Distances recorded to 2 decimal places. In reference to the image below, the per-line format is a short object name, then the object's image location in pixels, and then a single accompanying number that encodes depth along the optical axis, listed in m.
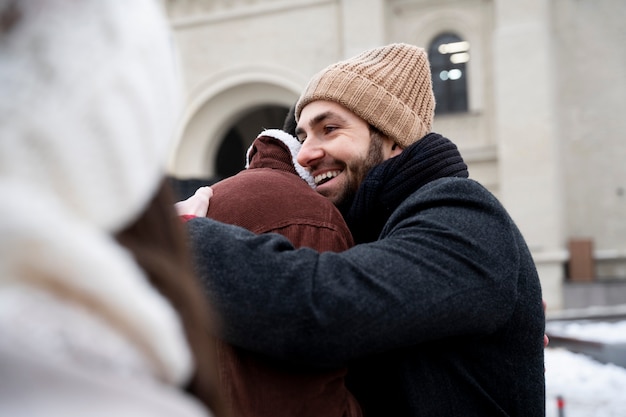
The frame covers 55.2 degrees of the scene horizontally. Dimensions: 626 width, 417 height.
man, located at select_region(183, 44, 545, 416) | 1.23
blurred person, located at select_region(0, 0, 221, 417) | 0.54
